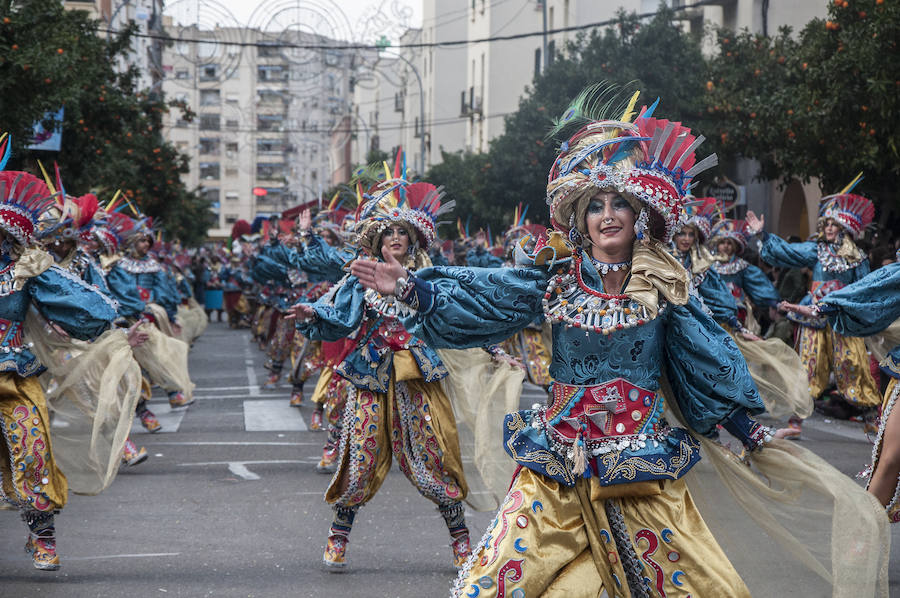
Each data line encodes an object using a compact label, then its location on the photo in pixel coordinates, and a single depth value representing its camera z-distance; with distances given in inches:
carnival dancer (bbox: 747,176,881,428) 476.4
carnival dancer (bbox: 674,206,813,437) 346.3
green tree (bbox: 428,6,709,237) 921.5
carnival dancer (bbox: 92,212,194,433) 464.8
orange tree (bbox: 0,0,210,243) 554.9
